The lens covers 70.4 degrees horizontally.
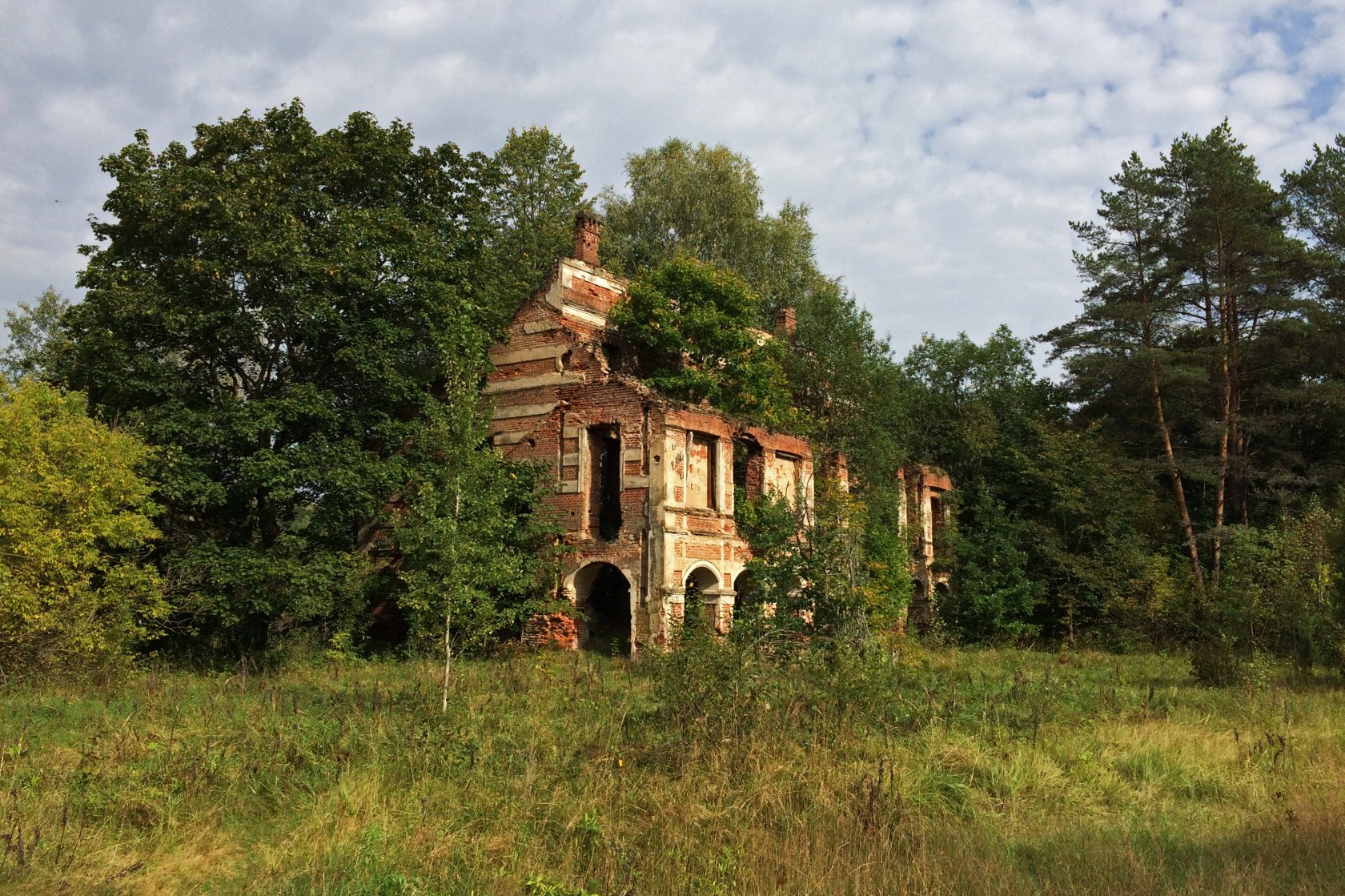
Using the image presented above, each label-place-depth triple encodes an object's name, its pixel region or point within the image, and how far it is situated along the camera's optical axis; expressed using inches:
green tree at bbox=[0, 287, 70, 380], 1439.5
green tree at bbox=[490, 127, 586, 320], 1263.5
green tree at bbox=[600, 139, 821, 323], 1386.6
